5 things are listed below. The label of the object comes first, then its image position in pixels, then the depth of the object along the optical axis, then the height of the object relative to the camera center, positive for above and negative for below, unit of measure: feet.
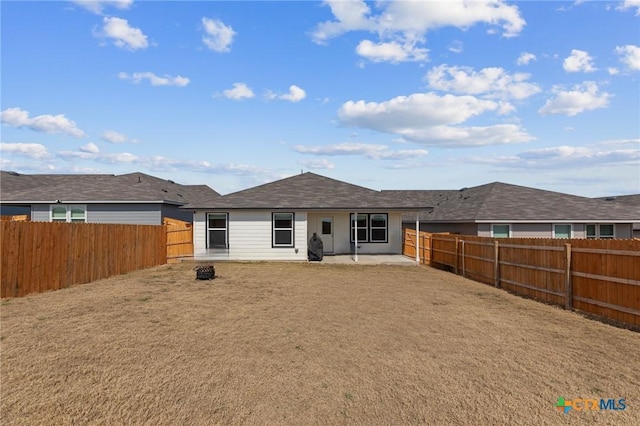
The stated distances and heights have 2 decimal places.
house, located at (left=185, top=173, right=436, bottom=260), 68.03 -0.45
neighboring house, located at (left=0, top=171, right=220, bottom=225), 75.00 +2.98
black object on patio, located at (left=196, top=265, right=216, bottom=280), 46.14 -6.16
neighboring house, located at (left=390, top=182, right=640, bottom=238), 75.82 -0.17
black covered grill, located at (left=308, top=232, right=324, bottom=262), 66.54 -5.32
